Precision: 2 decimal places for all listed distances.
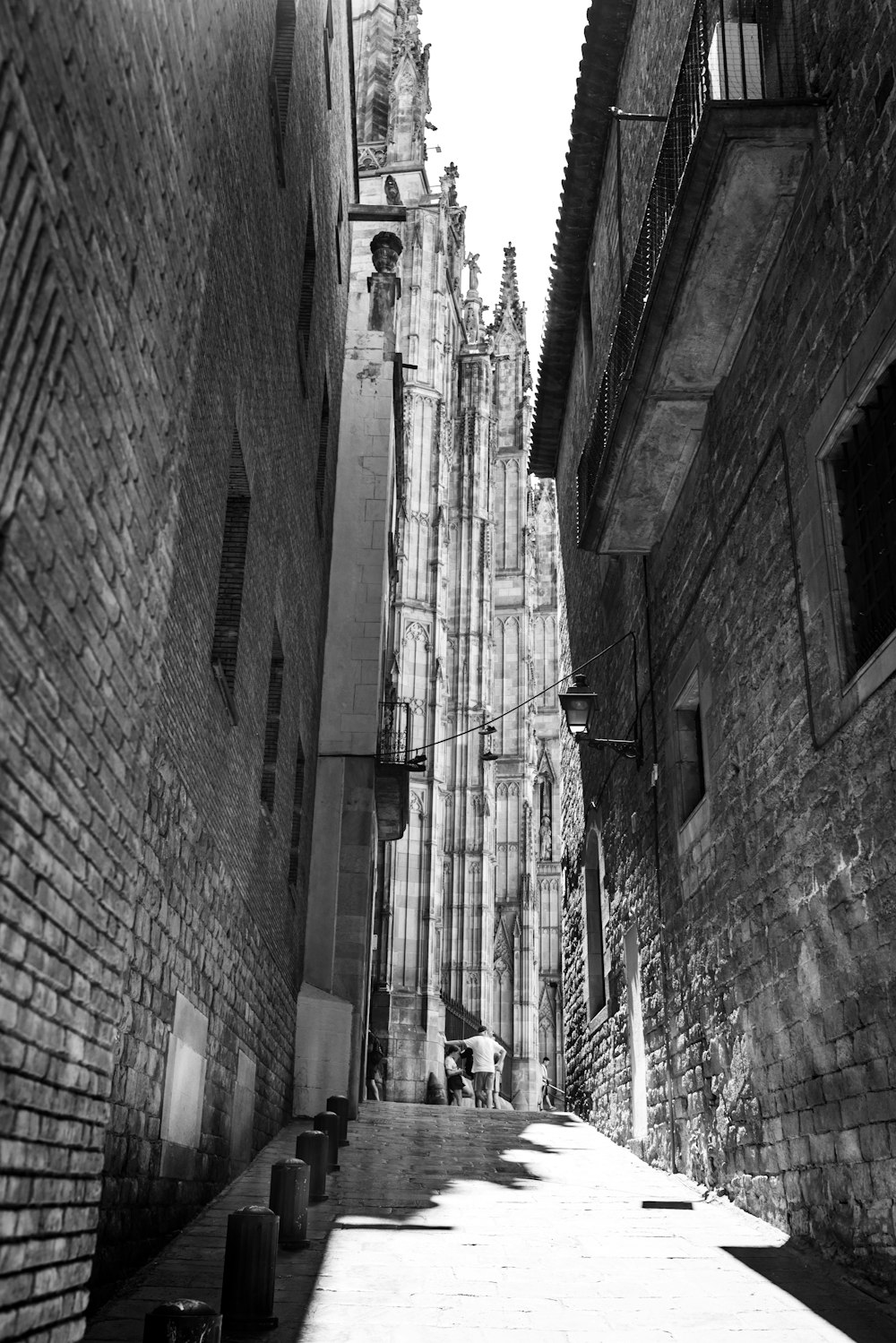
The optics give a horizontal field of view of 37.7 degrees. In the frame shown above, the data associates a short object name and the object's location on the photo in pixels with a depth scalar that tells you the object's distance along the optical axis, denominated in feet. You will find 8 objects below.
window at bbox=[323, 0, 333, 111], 42.93
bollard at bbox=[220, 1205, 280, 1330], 18.90
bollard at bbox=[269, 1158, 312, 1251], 24.59
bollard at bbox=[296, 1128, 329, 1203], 30.53
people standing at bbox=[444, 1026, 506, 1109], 76.64
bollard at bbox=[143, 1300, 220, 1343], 14.07
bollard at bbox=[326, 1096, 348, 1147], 43.86
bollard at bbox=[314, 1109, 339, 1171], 36.76
